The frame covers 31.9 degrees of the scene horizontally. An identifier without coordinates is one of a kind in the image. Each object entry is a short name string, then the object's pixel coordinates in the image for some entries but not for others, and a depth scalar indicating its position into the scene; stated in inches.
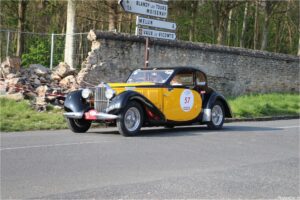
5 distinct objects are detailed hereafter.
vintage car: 466.3
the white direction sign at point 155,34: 703.1
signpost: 681.8
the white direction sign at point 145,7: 673.0
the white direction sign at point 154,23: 698.2
